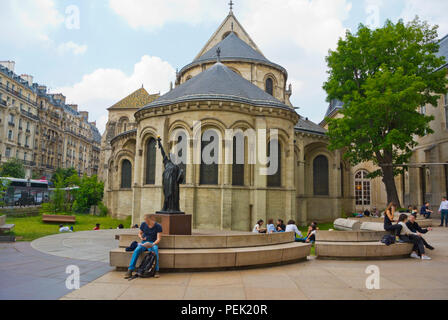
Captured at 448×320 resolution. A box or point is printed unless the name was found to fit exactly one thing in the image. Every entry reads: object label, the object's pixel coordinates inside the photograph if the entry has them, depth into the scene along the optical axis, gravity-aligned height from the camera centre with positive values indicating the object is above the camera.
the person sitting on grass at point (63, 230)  17.52 -2.23
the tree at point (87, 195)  36.12 -0.71
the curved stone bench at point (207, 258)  7.54 -1.61
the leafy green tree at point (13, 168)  44.14 +2.75
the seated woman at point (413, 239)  9.72 -1.38
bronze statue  11.36 +0.16
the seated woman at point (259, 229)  12.83 -1.49
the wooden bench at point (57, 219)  23.53 -2.19
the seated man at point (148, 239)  7.22 -1.16
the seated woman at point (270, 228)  12.67 -1.45
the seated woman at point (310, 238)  11.52 -1.67
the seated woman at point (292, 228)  12.31 -1.37
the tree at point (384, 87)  20.62 +7.10
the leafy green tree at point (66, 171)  60.31 +3.40
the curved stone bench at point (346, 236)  10.33 -1.39
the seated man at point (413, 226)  10.09 -1.03
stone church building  20.56 +1.99
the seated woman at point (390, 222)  9.95 -0.91
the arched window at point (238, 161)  21.42 +2.02
